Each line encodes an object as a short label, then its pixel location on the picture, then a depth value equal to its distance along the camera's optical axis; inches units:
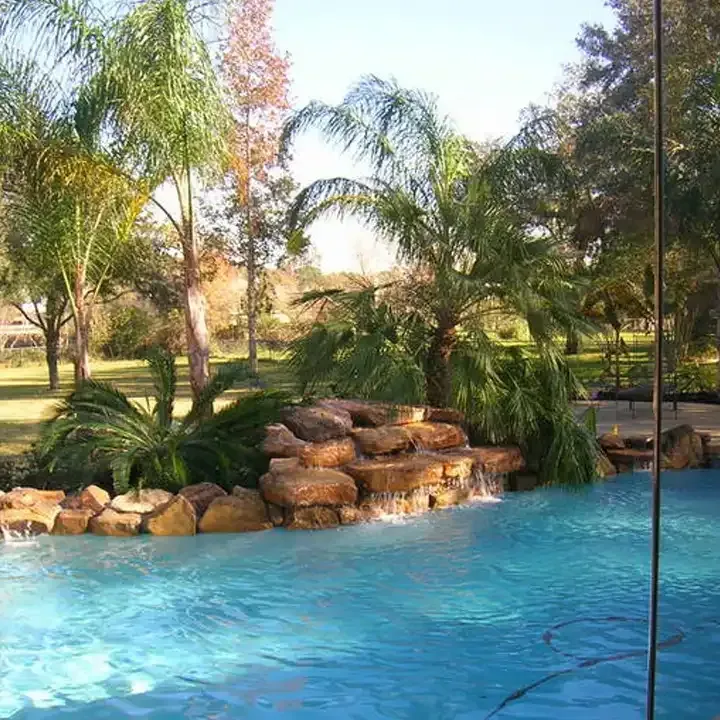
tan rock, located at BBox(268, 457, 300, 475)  366.6
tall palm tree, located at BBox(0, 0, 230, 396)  434.0
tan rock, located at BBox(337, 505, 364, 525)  358.0
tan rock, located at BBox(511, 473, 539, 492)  428.1
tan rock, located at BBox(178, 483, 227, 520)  355.9
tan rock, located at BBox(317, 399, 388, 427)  416.2
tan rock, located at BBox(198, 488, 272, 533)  346.6
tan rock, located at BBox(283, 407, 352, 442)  400.8
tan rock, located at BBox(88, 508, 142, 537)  343.0
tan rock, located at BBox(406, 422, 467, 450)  409.7
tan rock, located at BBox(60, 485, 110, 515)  354.9
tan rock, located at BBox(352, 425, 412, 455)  397.4
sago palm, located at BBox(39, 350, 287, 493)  380.8
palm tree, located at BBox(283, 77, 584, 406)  423.8
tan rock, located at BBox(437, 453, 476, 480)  390.9
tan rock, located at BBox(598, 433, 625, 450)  476.7
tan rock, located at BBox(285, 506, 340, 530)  350.6
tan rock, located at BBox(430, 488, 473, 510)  387.2
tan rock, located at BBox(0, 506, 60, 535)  345.1
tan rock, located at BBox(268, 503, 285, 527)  355.9
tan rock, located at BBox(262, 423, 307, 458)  386.0
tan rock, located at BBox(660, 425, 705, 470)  472.1
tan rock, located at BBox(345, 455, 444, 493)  371.6
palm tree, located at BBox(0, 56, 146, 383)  443.5
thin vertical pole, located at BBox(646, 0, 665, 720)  59.6
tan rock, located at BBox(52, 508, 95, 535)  345.9
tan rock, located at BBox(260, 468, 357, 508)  352.5
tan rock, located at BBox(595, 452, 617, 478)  444.8
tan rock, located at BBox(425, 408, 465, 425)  432.1
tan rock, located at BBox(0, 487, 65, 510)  353.1
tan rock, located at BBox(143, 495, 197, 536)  343.3
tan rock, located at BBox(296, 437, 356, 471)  378.9
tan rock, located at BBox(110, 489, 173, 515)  350.9
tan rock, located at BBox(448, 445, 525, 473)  413.1
